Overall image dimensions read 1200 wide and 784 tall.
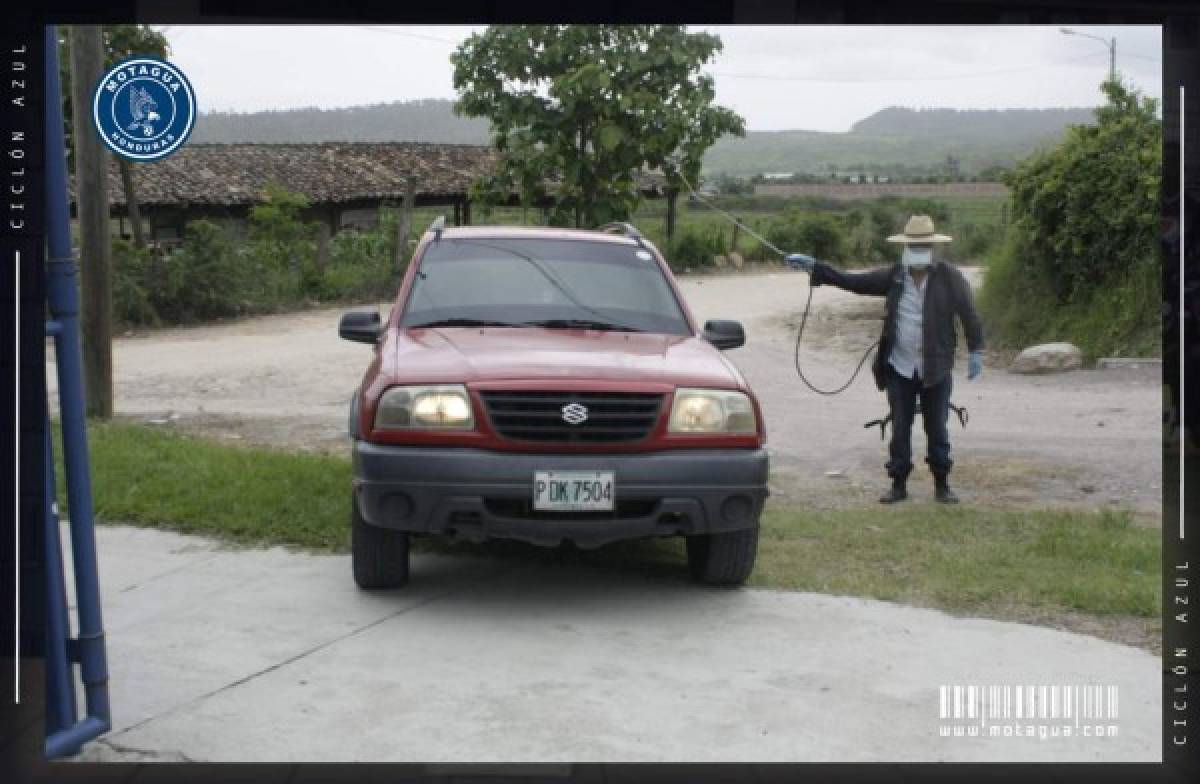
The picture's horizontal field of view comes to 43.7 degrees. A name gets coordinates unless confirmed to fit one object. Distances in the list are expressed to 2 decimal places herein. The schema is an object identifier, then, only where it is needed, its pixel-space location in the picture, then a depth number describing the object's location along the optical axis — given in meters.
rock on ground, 15.47
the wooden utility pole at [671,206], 13.00
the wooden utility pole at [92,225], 10.52
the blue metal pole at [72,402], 4.54
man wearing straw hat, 8.92
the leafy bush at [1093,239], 15.54
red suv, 6.18
